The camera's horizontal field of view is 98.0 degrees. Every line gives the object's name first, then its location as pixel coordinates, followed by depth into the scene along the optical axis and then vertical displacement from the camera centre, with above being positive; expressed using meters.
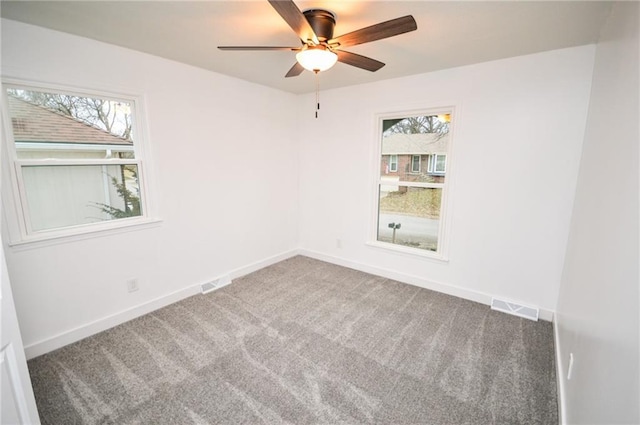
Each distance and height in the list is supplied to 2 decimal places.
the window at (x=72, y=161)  2.08 +0.05
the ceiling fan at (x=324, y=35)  1.52 +0.78
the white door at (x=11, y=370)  1.07 -0.82
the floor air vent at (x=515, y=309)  2.70 -1.42
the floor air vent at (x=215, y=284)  3.20 -1.38
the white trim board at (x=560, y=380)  1.60 -1.41
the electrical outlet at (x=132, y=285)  2.64 -1.12
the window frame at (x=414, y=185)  3.06 -0.40
